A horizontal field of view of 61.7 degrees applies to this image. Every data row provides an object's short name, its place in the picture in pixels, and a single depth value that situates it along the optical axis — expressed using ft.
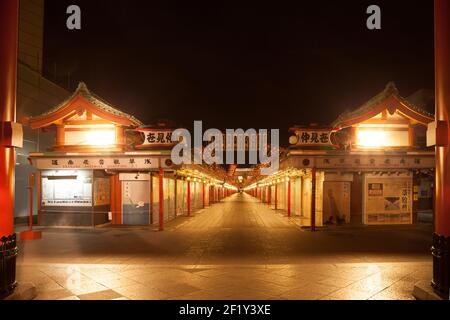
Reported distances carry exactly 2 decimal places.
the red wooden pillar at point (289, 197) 91.38
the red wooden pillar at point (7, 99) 25.57
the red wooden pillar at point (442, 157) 24.62
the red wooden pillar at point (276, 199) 120.96
